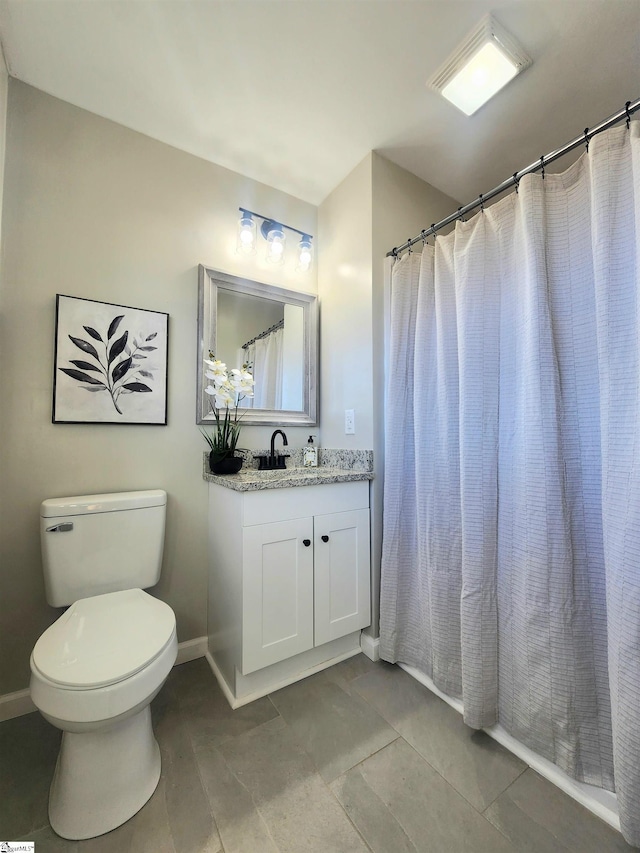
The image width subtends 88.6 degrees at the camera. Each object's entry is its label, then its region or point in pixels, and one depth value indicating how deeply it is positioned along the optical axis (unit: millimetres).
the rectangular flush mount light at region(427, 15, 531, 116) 1198
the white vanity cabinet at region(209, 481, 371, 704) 1280
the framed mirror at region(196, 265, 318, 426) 1675
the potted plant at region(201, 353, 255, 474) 1519
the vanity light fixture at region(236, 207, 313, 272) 1775
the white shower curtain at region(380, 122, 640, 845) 859
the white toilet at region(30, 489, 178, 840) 850
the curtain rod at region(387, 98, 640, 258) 905
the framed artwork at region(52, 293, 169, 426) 1365
